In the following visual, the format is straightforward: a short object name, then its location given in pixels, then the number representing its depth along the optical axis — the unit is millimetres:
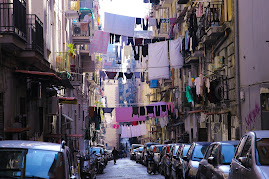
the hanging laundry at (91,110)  52125
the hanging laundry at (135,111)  45094
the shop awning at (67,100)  26191
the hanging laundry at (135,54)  36325
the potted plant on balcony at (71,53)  31222
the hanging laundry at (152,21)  37312
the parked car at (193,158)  14312
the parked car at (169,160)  20559
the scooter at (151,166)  28312
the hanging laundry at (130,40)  35219
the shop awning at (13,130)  17781
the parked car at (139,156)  46172
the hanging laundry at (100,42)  36125
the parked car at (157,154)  29175
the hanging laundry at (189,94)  35228
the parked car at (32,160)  8160
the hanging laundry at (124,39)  35444
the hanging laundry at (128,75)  41938
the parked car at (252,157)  7461
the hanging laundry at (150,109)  44188
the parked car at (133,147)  61350
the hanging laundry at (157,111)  44559
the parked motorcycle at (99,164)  30800
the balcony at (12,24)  15952
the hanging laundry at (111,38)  35281
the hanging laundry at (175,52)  35594
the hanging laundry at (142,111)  44500
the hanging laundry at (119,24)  34312
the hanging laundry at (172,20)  41875
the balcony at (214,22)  26109
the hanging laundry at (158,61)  35531
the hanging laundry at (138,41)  35906
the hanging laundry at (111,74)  40688
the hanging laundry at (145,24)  35969
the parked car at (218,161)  10742
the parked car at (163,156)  24228
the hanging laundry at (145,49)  35731
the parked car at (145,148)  39256
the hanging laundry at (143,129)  63056
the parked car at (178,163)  16734
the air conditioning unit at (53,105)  26219
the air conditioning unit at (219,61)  26766
